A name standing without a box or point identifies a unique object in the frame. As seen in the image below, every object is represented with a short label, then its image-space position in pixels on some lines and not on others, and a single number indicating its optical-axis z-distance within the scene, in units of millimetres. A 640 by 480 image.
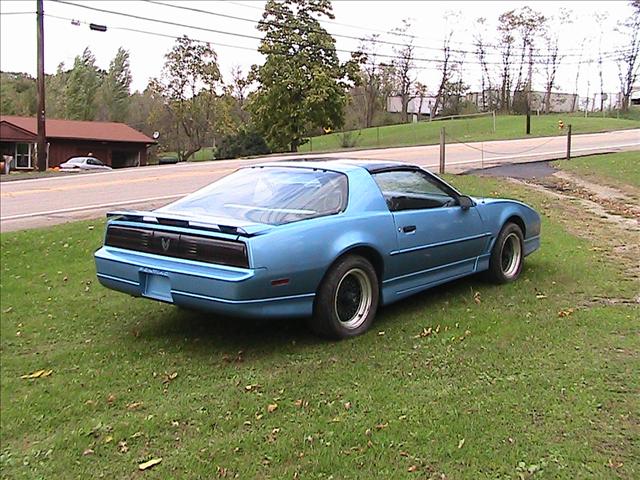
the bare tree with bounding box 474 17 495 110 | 66625
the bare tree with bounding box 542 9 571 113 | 60856
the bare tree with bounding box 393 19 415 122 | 65562
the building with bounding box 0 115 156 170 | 47156
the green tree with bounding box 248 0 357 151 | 44750
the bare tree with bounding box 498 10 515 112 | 63562
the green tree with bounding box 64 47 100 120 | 70500
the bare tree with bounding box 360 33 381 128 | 67812
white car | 41391
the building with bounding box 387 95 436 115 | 75125
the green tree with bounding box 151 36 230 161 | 55656
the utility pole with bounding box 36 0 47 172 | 27344
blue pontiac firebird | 4520
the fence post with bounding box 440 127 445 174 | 16678
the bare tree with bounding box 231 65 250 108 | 58062
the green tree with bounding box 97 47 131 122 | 72812
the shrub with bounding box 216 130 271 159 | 43062
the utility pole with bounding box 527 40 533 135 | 60281
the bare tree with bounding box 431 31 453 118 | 66338
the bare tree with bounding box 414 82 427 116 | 73938
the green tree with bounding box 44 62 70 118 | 71125
